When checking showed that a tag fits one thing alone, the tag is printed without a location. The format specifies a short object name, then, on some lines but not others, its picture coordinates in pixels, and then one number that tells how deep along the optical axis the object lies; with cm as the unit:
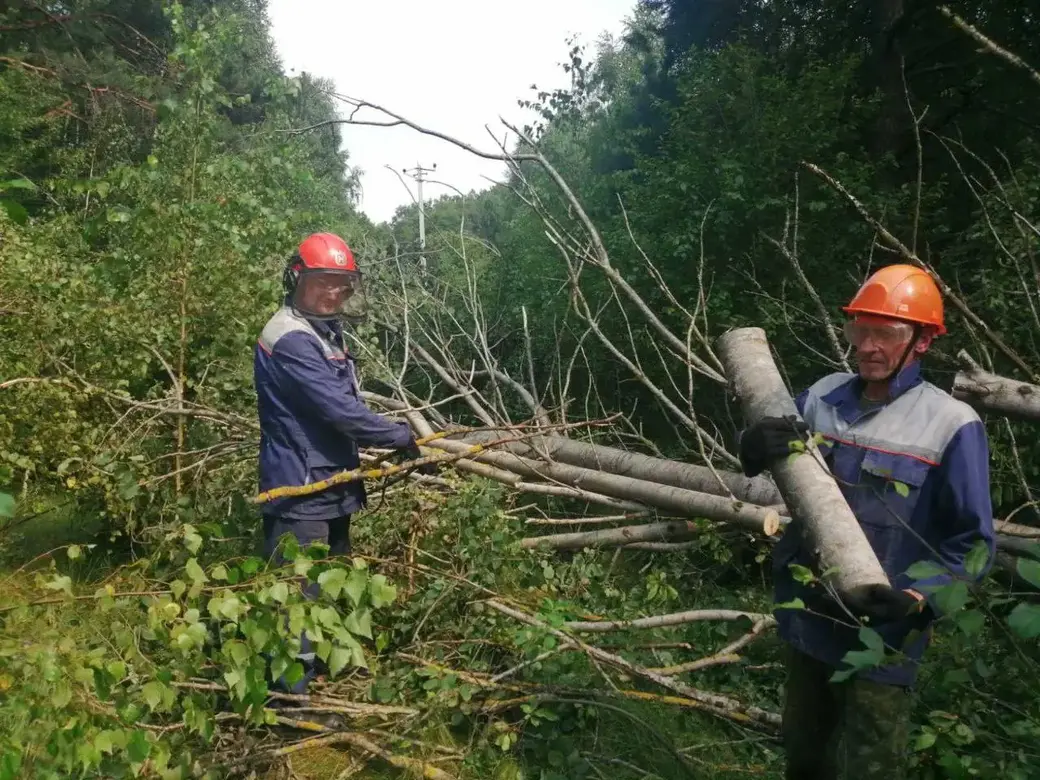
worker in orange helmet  212
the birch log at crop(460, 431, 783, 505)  424
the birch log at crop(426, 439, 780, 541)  405
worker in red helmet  347
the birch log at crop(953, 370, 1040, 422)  278
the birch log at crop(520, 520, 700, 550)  472
